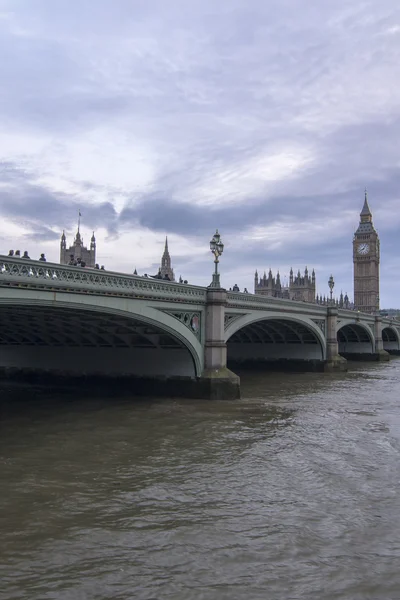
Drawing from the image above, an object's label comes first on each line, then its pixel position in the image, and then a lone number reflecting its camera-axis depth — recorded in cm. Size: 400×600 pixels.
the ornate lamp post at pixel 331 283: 4522
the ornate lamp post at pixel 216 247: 2355
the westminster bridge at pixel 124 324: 1628
